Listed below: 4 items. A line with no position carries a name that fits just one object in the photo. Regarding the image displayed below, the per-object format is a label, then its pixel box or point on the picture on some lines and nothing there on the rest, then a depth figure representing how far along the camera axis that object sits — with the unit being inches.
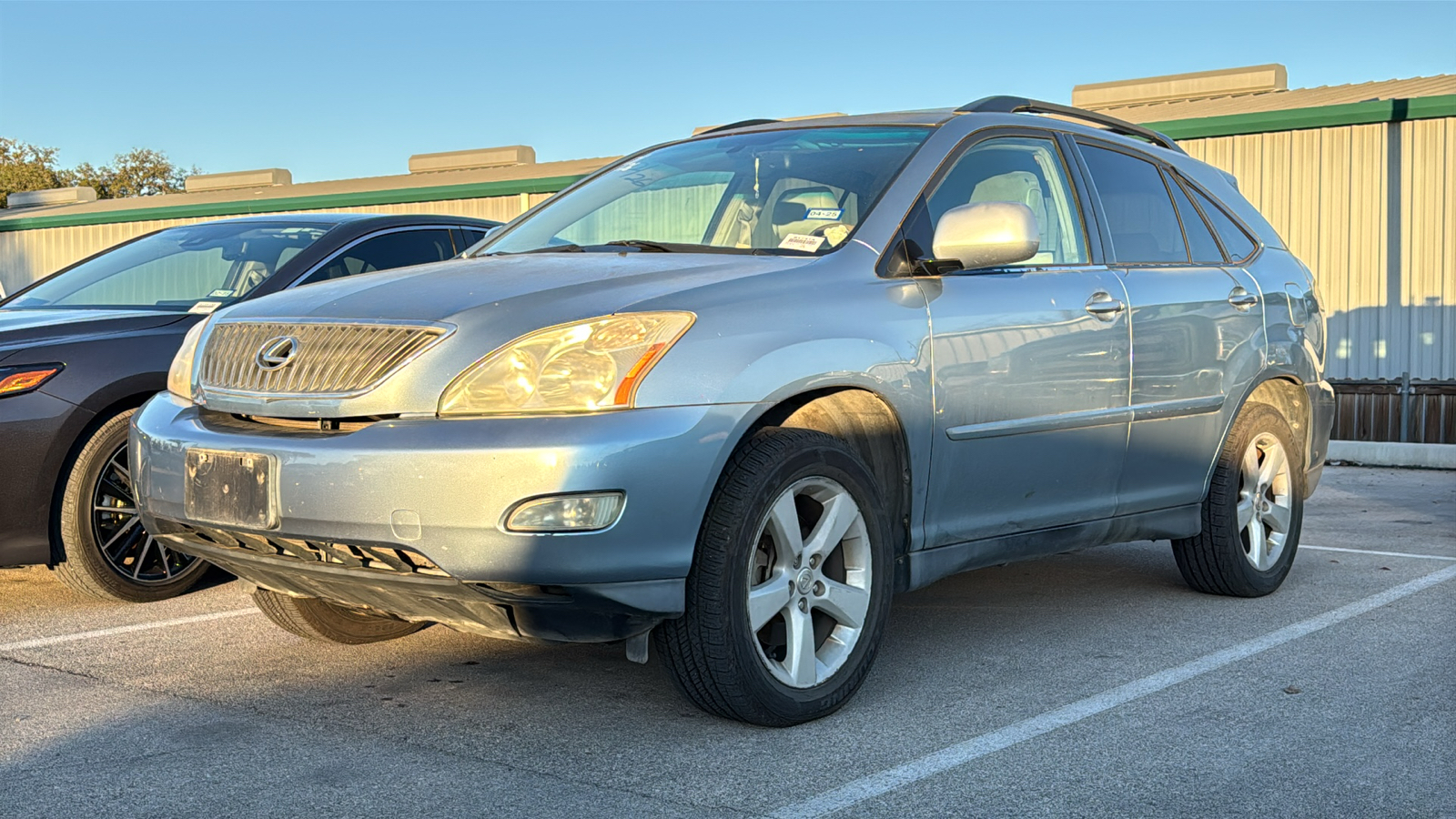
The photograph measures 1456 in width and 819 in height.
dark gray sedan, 206.1
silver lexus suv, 135.1
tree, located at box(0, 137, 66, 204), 2228.1
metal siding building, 582.2
